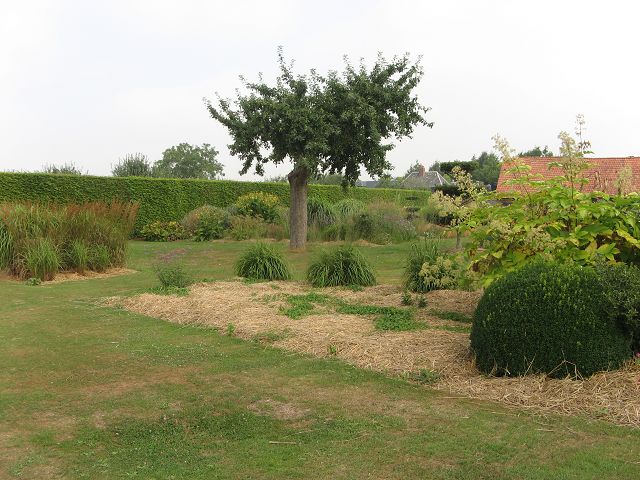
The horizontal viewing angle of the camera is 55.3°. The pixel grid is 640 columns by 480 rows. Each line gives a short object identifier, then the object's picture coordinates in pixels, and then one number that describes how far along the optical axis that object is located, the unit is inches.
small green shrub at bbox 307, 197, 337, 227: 842.8
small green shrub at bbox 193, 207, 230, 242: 877.8
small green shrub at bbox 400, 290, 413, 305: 333.7
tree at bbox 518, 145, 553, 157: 3425.7
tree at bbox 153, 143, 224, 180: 2962.6
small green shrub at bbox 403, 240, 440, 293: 374.3
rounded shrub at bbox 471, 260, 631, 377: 188.7
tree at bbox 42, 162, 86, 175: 1083.3
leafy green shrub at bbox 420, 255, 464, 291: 311.0
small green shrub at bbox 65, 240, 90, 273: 484.1
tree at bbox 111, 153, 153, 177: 1093.1
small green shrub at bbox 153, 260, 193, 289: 407.5
